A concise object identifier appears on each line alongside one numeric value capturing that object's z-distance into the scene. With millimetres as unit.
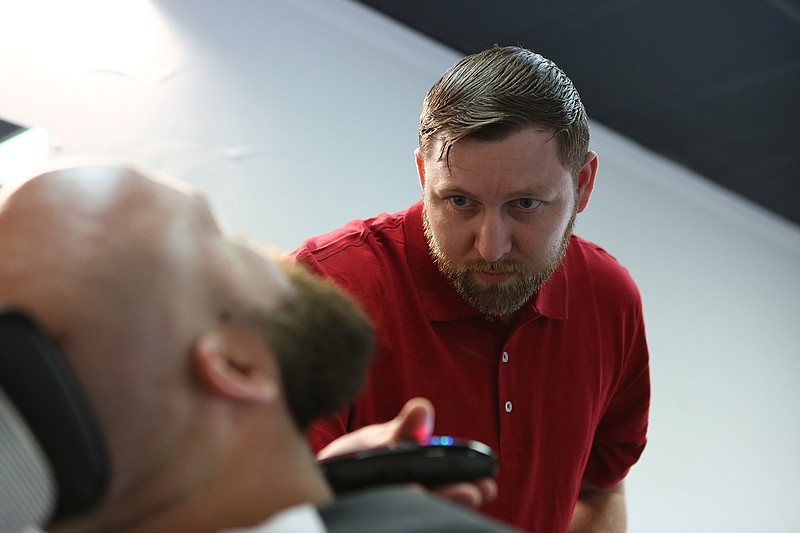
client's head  801
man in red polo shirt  1713
